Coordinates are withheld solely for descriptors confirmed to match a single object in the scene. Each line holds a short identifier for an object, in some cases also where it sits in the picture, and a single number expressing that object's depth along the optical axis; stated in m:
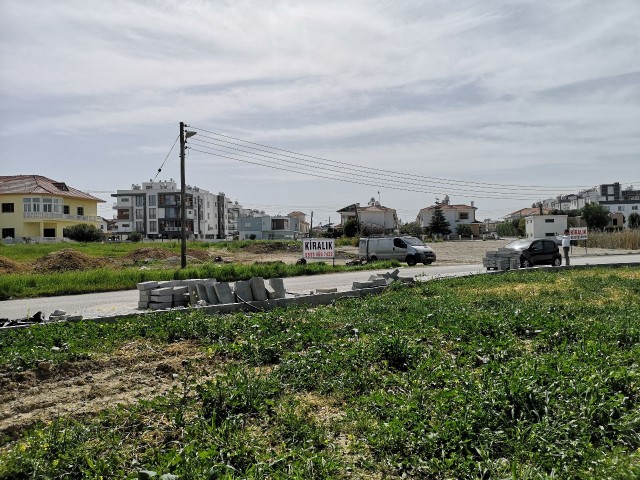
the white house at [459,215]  107.33
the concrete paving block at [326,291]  16.73
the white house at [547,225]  75.06
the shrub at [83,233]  75.62
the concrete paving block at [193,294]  14.10
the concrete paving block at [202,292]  13.87
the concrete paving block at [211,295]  13.85
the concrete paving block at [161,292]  14.33
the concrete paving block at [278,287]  14.84
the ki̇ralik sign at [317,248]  28.48
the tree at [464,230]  97.68
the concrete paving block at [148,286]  14.67
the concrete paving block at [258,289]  14.27
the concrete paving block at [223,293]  13.83
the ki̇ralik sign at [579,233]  40.70
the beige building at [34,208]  78.94
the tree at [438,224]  94.88
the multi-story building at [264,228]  129.50
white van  34.91
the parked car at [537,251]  28.14
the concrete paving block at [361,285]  17.95
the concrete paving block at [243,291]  14.05
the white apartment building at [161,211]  116.62
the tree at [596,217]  92.44
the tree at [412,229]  94.62
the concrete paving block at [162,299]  14.36
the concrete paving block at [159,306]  14.25
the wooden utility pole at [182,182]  26.92
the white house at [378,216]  107.44
